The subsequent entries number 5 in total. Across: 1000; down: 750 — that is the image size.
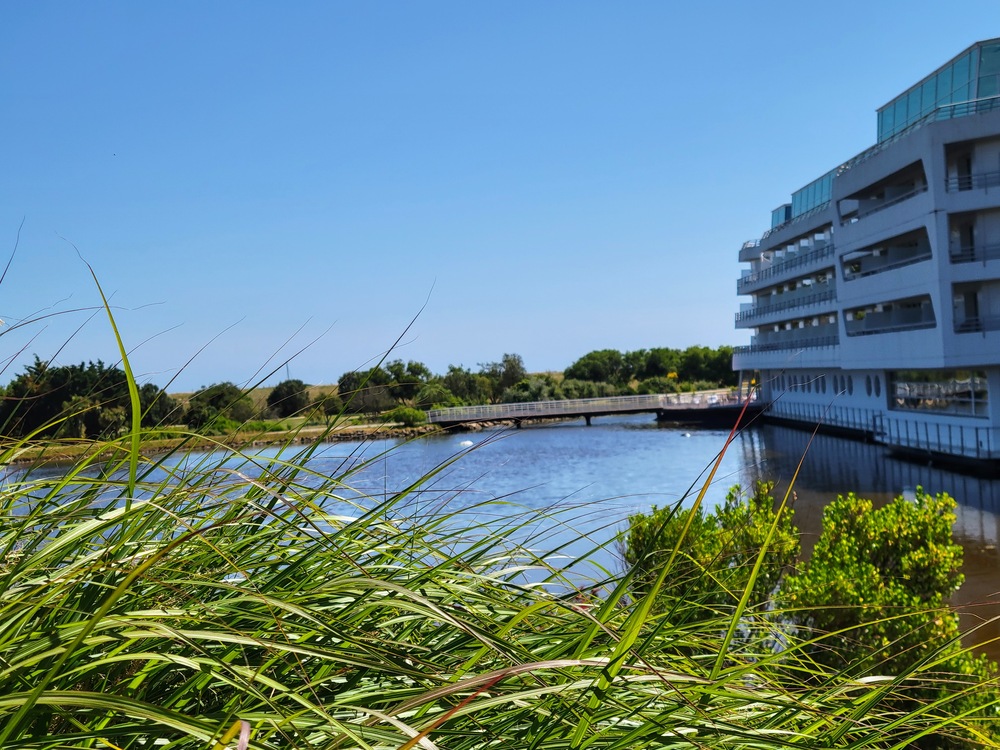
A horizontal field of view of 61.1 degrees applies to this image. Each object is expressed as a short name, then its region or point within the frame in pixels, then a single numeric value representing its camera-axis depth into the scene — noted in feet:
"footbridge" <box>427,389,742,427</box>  176.55
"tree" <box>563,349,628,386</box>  279.90
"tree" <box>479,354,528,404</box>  239.71
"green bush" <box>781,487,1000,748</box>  21.25
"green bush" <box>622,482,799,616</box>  22.24
